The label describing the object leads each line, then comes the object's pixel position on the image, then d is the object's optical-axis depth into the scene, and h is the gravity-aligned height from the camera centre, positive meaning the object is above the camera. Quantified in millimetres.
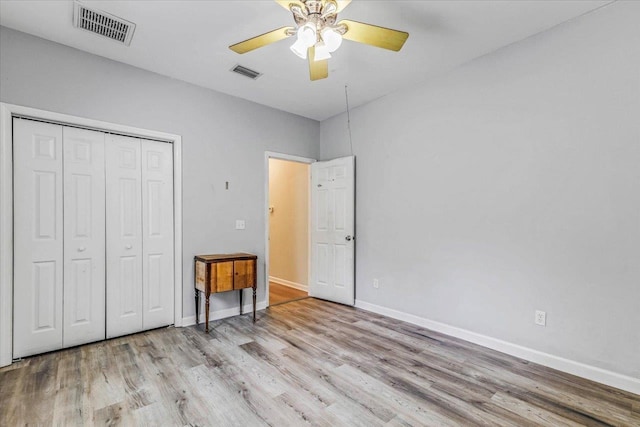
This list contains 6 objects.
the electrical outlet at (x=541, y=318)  2605 -865
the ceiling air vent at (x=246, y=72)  3217 +1523
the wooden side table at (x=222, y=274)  3311 -642
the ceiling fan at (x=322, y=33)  1965 +1216
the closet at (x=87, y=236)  2670 -187
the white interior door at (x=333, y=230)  4266 -206
